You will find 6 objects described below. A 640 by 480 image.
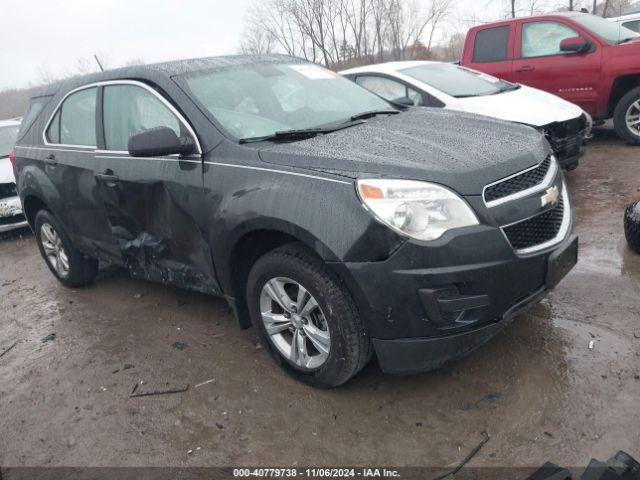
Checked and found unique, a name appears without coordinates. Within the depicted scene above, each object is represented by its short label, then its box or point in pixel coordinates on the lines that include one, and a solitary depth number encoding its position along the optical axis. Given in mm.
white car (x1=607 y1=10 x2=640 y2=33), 9852
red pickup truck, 6812
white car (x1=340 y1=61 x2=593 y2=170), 5363
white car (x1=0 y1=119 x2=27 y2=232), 6738
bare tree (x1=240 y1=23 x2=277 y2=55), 40106
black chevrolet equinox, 2334
